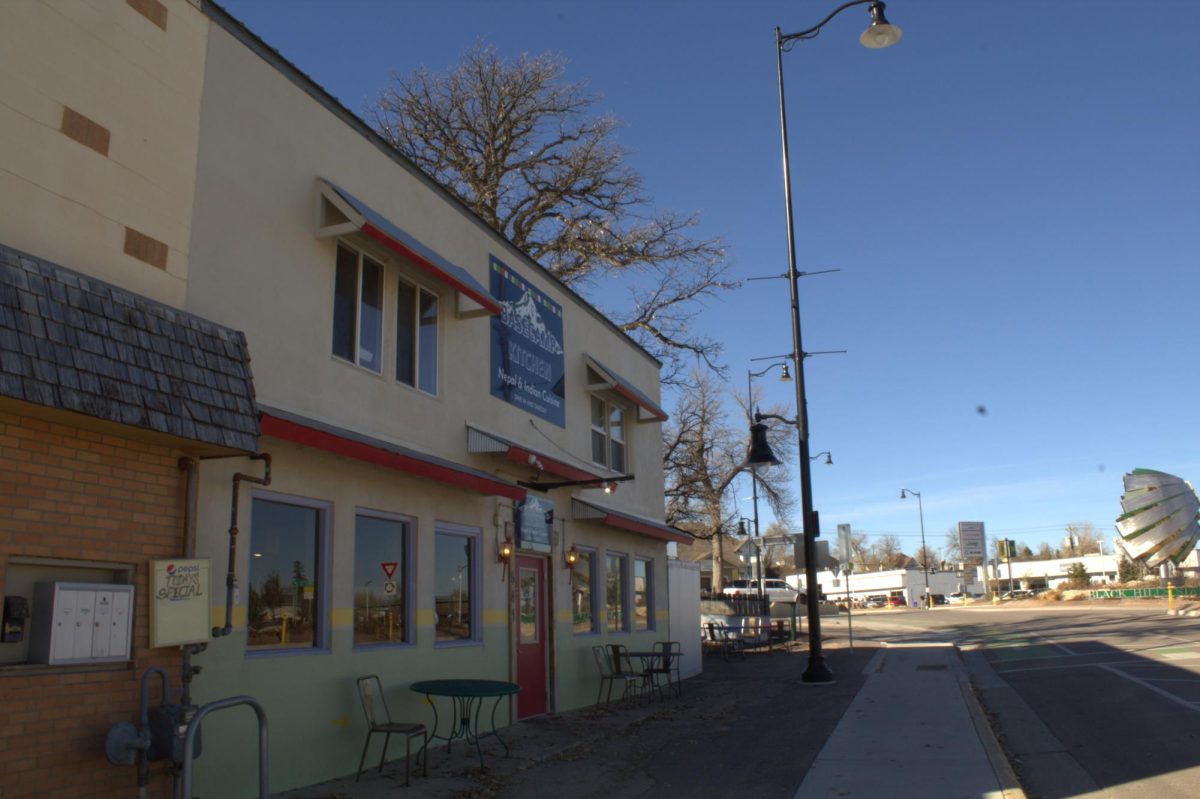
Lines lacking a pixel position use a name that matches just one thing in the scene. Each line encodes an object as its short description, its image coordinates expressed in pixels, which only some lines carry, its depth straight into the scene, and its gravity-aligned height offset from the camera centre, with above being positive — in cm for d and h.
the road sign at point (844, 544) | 2131 +60
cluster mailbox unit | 595 -24
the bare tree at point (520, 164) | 2589 +1144
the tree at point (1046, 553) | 13040 +190
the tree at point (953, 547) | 13075 +299
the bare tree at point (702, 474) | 4025 +445
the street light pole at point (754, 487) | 2216 +314
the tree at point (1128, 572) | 7700 -65
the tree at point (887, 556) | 13175 +207
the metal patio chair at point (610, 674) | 1463 -154
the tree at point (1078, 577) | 7400 -95
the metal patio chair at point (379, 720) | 844 -131
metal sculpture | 4356 +217
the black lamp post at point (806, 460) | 1689 +208
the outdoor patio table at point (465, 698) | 932 -134
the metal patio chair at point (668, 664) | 1522 -155
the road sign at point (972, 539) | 7586 +230
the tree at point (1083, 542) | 13725 +354
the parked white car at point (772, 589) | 4812 -95
